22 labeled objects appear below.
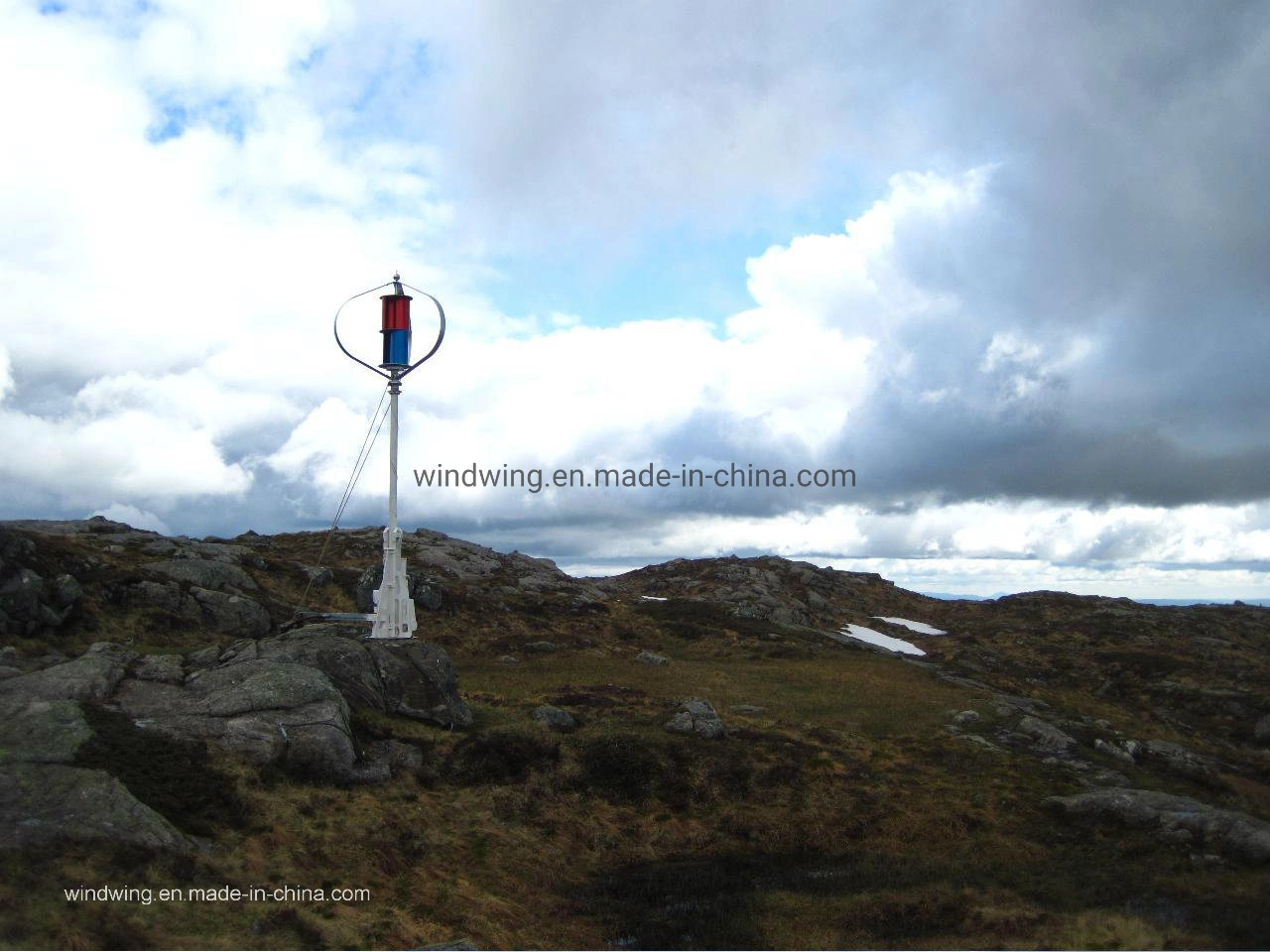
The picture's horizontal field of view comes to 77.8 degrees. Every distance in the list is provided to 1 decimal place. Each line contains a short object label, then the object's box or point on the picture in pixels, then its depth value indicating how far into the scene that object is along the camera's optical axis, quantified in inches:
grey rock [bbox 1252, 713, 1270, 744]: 1871.3
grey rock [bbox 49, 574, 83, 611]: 1418.6
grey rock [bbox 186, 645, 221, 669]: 1063.0
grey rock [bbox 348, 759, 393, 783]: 920.9
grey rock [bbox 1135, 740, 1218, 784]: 1288.1
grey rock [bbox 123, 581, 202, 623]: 1590.8
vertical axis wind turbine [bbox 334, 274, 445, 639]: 1242.0
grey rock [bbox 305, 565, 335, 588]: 2351.1
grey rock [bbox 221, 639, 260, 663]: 1094.4
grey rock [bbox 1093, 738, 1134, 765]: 1316.4
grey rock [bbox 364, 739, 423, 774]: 988.6
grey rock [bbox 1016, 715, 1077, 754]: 1324.4
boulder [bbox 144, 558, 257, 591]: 1828.2
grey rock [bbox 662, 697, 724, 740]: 1272.1
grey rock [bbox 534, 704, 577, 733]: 1229.7
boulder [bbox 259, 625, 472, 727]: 1114.7
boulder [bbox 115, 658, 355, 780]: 871.1
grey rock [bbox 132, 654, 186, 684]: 981.2
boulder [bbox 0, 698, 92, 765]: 701.9
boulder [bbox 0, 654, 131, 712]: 856.3
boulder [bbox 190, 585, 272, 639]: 1646.2
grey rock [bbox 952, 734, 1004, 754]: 1304.1
